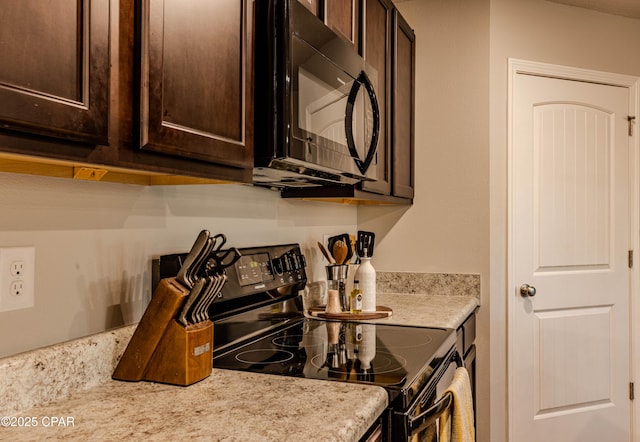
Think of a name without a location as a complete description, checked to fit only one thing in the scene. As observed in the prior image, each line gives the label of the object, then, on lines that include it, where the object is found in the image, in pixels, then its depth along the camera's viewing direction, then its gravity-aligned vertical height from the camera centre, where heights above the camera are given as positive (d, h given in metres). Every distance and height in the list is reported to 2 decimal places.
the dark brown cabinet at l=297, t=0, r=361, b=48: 1.58 +0.67
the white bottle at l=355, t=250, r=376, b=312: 2.09 -0.25
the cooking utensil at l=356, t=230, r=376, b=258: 2.18 -0.09
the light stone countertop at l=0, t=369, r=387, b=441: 0.87 -0.35
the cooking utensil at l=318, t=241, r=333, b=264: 2.18 -0.11
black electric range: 1.23 -0.36
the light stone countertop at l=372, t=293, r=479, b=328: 1.98 -0.37
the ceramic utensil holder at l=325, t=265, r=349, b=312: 2.12 -0.23
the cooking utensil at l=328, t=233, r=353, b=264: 2.16 -0.09
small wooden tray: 2.01 -0.35
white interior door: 2.65 -0.19
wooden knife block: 1.13 -0.27
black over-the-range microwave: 1.28 +0.33
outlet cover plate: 0.98 -0.10
